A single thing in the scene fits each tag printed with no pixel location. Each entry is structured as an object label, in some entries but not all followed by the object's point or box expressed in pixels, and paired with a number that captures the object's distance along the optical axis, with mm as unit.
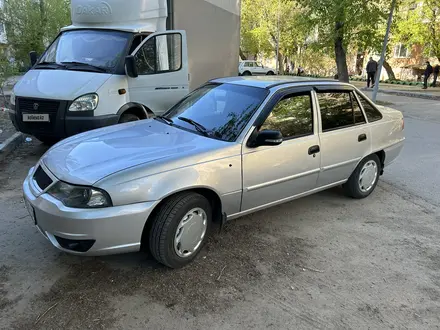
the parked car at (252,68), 36222
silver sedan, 2834
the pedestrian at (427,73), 25075
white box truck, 5727
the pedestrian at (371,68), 21984
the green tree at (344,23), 13570
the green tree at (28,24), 19266
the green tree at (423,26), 26516
